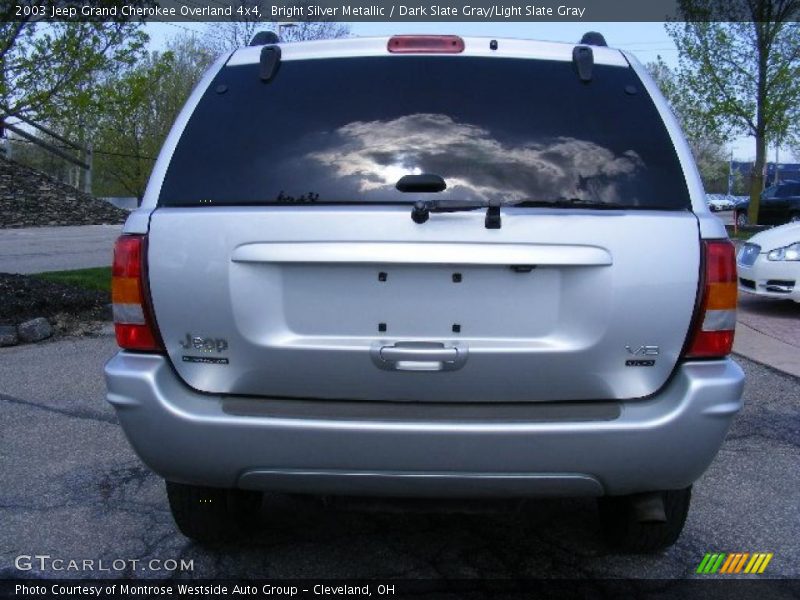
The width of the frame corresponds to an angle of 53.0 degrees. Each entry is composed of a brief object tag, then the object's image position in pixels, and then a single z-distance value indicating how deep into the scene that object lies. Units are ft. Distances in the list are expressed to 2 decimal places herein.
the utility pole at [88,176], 141.64
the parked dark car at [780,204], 78.38
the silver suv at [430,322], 8.09
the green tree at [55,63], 26.48
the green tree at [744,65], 62.03
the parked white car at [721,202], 210.13
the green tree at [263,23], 75.10
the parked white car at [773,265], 29.94
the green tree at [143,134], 118.93
